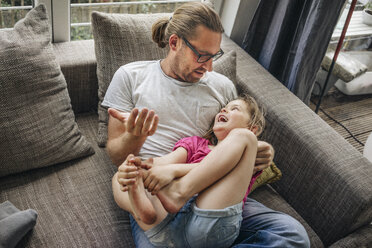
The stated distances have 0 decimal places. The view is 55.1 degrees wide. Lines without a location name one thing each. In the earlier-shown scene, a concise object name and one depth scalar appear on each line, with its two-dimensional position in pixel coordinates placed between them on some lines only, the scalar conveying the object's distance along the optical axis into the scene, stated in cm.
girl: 112
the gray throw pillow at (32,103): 129
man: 124
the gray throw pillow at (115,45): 154
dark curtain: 182
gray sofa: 130
